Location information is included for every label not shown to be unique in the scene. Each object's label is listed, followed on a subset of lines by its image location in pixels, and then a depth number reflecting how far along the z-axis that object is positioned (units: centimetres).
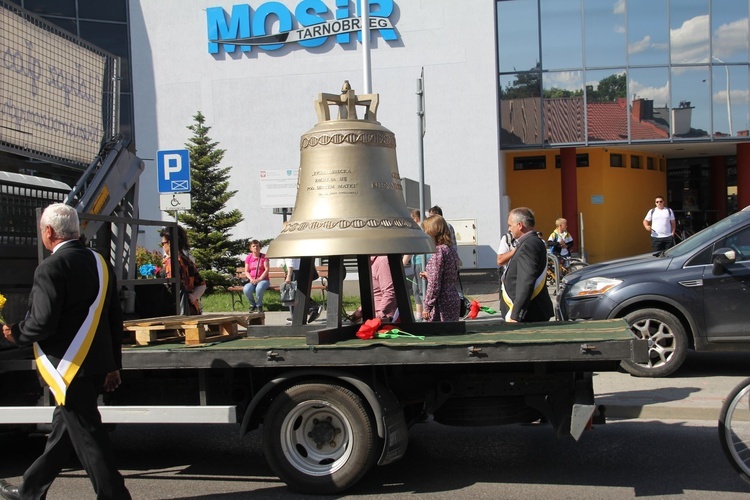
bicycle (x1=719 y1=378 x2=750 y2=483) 522
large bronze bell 605
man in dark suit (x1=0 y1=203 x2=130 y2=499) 473
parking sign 1195
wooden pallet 593
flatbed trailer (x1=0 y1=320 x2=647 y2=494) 525
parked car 851
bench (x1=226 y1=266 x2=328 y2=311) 1806
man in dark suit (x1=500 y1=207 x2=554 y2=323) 700
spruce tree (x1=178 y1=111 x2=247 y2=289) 2128
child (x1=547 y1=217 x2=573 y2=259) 1902
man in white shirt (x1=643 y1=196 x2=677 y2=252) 1683
